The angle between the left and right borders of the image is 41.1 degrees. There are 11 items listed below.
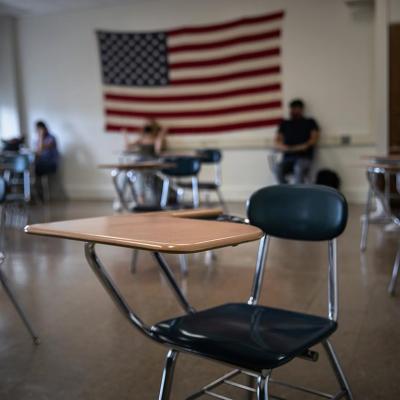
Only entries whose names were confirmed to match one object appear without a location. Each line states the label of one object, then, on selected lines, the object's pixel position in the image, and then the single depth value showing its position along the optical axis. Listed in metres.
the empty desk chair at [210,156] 5.86
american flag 7.55
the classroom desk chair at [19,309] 2.18
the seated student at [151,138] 7.87
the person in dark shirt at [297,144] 7.02
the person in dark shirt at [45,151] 8.38
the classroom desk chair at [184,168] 4.44
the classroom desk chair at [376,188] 3.10
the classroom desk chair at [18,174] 5.26
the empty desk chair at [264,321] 1.19
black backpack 7.01
